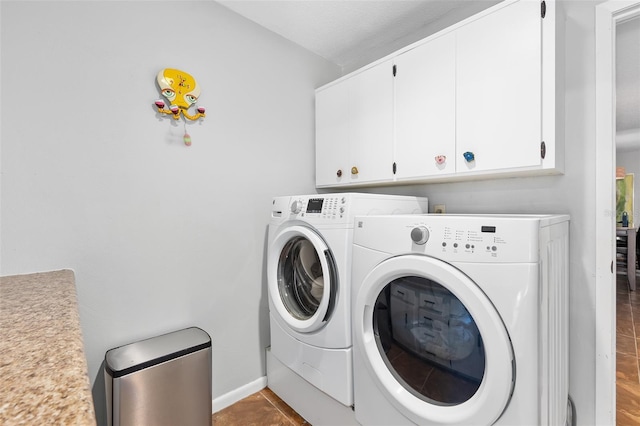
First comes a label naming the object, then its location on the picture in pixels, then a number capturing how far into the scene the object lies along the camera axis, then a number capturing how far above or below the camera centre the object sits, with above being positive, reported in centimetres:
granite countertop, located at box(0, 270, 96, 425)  34 -24
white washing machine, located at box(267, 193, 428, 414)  141 -39
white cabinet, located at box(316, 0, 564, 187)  124 +56
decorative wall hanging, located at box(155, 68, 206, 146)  153 +66
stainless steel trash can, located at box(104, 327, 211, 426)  123 -78
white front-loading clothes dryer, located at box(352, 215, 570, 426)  90 -40
